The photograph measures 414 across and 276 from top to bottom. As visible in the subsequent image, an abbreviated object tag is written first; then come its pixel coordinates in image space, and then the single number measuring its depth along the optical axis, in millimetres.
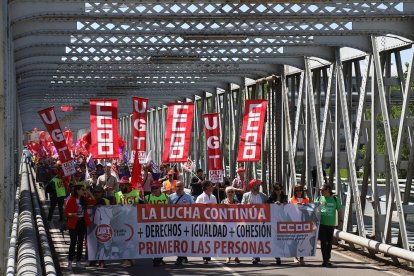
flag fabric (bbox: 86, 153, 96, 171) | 35506
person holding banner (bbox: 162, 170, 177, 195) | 24609
